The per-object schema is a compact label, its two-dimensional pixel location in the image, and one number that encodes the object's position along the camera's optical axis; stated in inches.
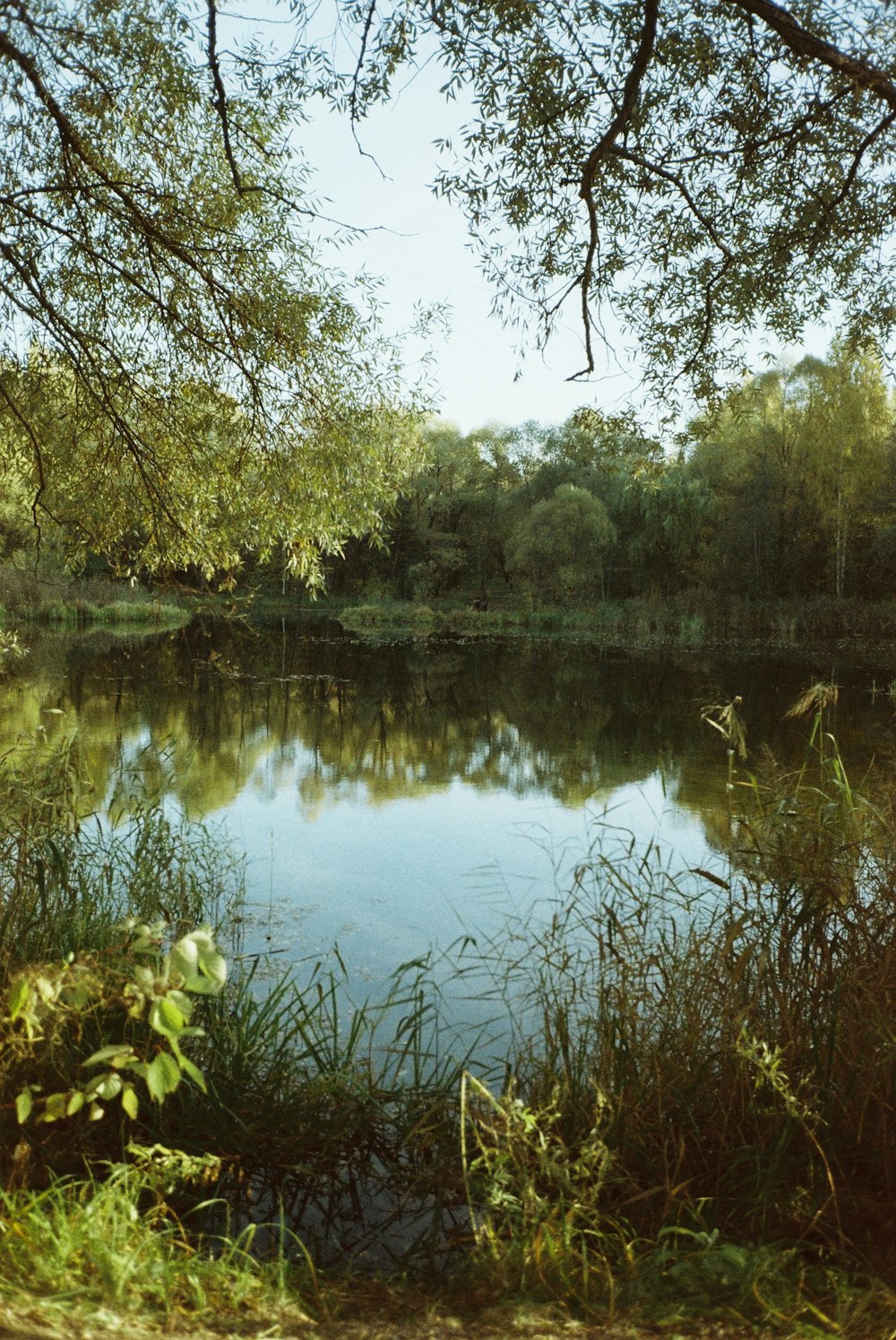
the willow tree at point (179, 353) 257.1
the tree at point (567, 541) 1679.4
